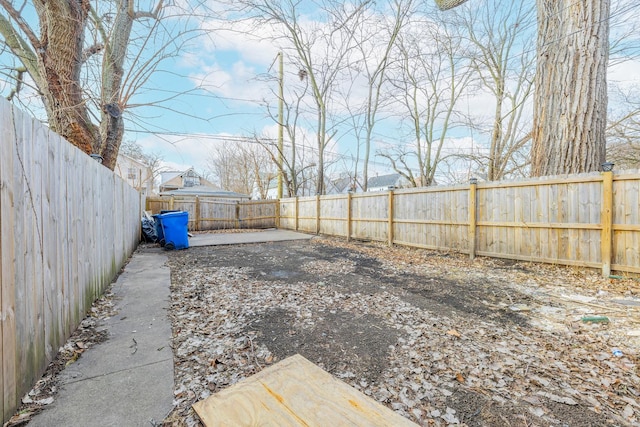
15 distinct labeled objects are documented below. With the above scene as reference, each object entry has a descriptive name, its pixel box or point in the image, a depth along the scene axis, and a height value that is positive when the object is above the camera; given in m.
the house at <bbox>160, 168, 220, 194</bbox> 25.12 +2.81
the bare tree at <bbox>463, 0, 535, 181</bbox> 9.37 +4.78
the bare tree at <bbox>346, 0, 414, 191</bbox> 9.94 +6.26
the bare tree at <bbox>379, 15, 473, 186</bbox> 10.19 +5.01
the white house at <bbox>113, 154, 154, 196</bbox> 23.33 +3.44
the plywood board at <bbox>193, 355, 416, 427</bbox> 1.04 -0.80
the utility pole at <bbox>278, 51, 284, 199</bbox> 12.75 +4.53
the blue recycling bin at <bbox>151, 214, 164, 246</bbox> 7.21 -0.49
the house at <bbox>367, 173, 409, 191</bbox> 31.77 +3.44
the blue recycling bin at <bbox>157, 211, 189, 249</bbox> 6.79 -0.46
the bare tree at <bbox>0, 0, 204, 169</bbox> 2.65 +1.78
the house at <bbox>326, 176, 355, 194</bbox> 28.66 +2.48
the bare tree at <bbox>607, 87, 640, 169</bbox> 7.61 +2.41
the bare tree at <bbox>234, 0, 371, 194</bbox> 9.98 +6.66
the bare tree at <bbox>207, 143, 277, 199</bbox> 20.41 +3.50
